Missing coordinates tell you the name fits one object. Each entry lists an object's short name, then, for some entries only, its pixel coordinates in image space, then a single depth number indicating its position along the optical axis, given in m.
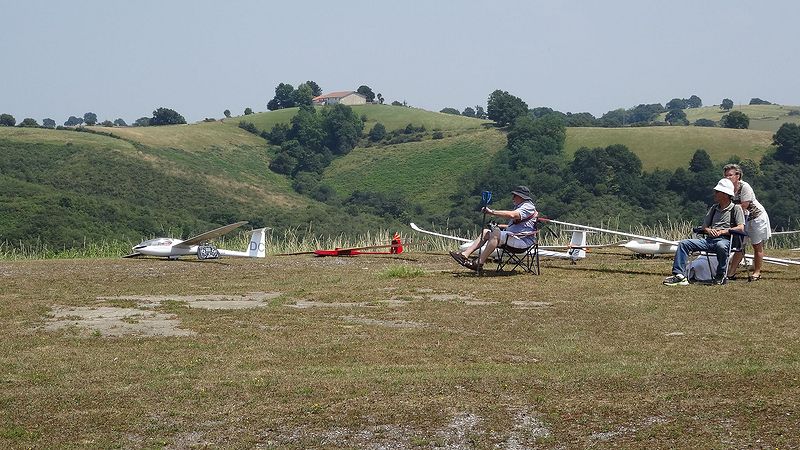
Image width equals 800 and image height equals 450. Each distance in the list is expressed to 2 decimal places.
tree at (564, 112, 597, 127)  98.38
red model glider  19.47
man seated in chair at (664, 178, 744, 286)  12.49
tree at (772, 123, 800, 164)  69.12
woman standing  13.03
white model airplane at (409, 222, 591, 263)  16.47
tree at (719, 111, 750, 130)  94.50
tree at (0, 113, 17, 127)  96.78
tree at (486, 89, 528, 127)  95.50
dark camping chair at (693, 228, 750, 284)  12.65
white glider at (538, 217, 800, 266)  17.02
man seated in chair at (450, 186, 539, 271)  14.22
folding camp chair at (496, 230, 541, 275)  14.49
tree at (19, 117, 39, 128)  91.97
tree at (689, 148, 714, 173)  68.88
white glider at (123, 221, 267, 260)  19.60
